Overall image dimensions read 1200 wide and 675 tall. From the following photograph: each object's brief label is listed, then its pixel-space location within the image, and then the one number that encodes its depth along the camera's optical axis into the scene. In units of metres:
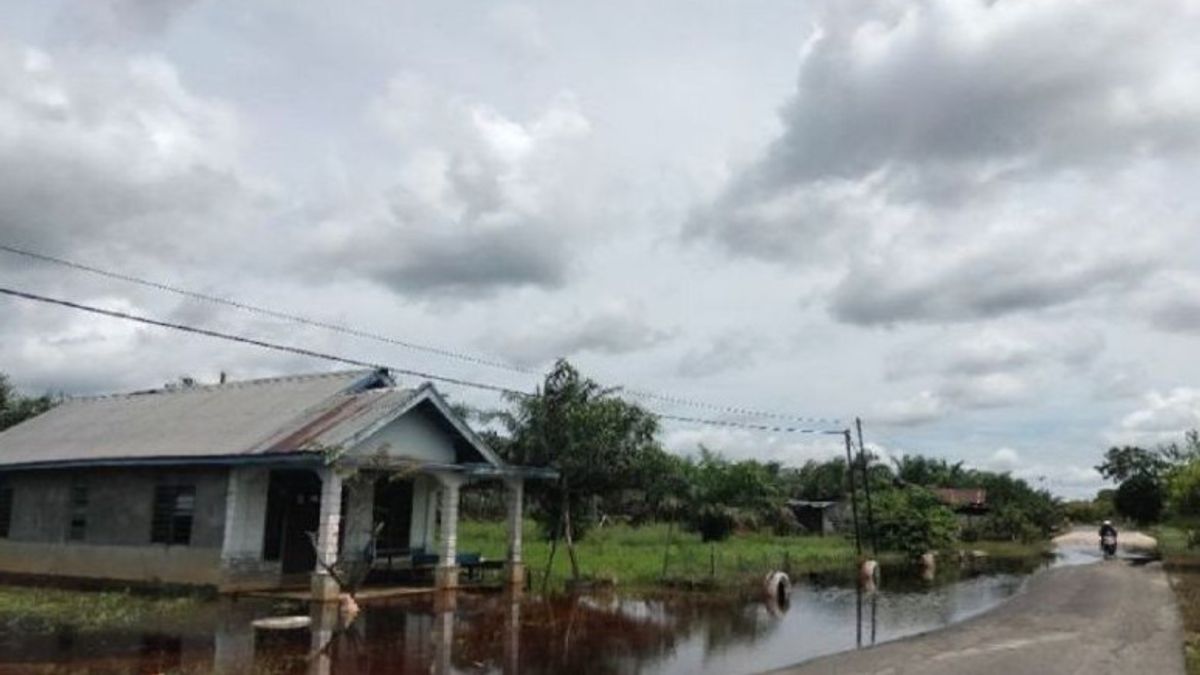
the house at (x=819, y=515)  67.00
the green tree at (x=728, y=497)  49.56
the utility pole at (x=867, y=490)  41.84
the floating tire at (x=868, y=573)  32.22
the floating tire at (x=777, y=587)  26.11
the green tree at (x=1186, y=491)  44.06
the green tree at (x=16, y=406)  47.31
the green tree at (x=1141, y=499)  89.31
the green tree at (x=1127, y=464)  94.44
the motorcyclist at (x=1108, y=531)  48.91
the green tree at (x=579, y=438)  26.86
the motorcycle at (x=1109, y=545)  48.41
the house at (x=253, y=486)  22.56
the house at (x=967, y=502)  74.19
